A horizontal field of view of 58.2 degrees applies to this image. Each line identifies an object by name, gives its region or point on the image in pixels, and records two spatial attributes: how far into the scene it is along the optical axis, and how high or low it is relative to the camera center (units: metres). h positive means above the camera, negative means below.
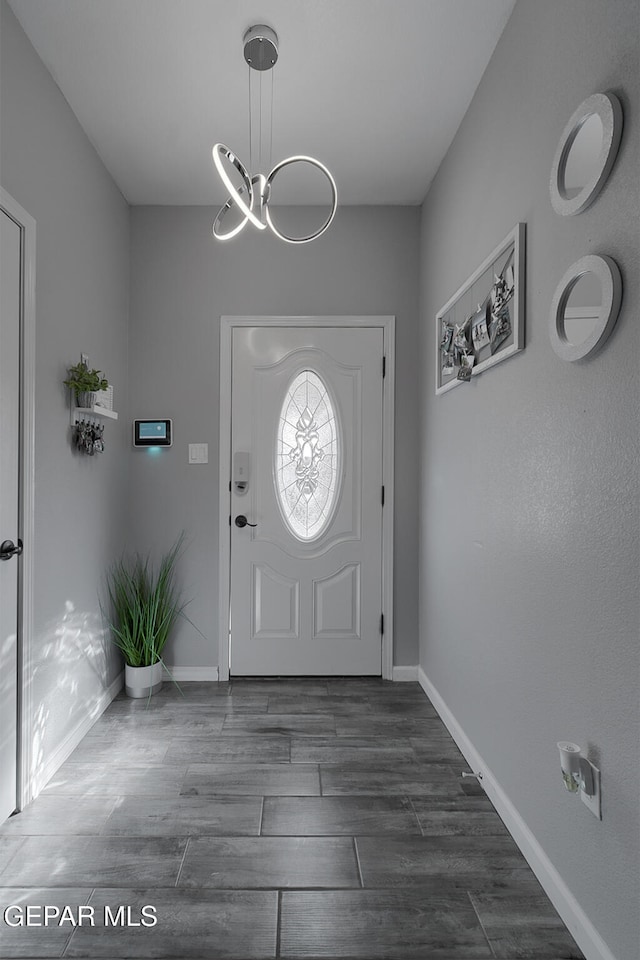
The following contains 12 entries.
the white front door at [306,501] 3.35 -0.15
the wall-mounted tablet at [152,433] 3.29 +0.23
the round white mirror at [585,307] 1.29 +0.42
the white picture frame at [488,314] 1.85 +0.61
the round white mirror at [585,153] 1.28 +0.80
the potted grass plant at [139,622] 3.05 -0.80
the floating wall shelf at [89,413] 2.52 +0.28
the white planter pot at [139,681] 3.06 -1.11
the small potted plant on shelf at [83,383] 2.46 +0.39
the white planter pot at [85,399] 2.49 +0.32
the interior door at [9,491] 1.93 -0.06
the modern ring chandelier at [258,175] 1.72 +0.95
